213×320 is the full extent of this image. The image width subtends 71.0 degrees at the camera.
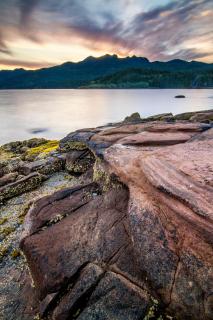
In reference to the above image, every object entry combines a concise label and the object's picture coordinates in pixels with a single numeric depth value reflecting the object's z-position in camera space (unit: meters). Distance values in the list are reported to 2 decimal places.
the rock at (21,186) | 9.75
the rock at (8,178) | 10.97
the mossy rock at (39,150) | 15.25
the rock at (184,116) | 17.76
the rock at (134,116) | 26.22
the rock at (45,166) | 11.67
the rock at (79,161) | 10.93
